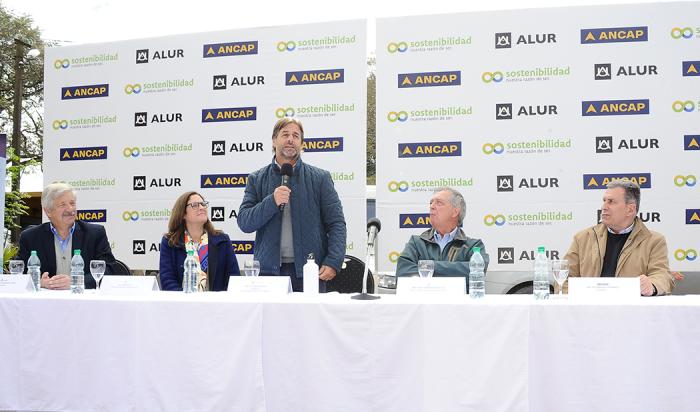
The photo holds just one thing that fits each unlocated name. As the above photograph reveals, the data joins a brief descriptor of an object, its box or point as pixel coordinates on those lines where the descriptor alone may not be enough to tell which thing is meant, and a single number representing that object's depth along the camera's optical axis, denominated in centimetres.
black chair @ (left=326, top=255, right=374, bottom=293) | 419
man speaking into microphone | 328
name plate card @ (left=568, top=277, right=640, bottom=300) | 229
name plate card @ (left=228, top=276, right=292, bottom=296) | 254
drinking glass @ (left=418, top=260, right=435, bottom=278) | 261
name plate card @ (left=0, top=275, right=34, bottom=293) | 279
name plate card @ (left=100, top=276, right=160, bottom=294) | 266
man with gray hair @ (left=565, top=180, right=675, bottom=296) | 309
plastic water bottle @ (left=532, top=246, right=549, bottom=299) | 237
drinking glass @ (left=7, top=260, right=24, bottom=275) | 293
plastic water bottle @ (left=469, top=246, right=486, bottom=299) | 237
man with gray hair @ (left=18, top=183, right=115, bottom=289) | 338
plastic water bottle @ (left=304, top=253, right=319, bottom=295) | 255
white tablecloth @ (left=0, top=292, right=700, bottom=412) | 209
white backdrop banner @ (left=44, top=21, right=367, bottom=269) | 506
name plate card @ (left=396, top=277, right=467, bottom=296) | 241
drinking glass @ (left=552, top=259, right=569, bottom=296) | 253
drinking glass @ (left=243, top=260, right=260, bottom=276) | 271
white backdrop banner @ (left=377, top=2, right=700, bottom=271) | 462
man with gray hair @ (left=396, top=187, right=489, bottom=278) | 309
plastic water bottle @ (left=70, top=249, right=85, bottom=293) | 273
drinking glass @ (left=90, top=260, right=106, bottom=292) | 286
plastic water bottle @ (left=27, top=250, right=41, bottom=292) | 286
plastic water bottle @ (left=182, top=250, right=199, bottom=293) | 278
